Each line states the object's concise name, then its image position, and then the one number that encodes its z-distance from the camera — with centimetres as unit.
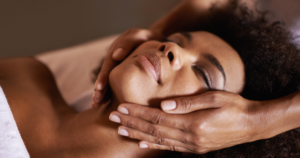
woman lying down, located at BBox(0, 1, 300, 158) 61
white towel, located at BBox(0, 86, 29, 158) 59
